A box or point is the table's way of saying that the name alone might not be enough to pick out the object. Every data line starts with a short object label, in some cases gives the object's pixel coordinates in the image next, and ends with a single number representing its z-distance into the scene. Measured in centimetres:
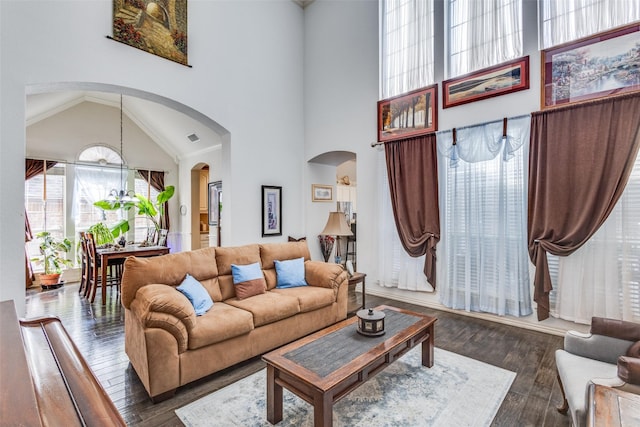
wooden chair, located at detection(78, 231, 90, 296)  520
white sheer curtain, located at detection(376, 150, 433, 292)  472
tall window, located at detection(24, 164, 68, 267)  620
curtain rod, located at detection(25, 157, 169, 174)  649
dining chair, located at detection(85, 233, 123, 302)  479
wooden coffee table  173
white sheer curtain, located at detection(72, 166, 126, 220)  679
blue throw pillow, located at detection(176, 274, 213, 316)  274
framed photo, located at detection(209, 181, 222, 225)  711
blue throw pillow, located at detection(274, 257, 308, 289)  372
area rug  204
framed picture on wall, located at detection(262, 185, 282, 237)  549
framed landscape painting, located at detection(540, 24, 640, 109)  302
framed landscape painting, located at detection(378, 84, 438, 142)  445
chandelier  591
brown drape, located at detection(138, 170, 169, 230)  779
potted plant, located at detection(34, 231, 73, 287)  566
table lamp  429
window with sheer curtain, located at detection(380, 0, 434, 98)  455
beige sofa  227
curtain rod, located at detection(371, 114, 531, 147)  364
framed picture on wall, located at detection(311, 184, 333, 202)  624
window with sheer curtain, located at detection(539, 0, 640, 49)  310
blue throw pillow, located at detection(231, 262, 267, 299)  329
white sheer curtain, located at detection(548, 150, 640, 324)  301
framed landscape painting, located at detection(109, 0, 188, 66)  390
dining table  473
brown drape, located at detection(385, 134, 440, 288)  437
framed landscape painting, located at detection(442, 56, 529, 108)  366
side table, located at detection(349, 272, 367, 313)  402
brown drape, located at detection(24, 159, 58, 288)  565
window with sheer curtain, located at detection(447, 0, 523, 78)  377
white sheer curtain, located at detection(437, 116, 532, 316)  369
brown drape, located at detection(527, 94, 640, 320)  302
